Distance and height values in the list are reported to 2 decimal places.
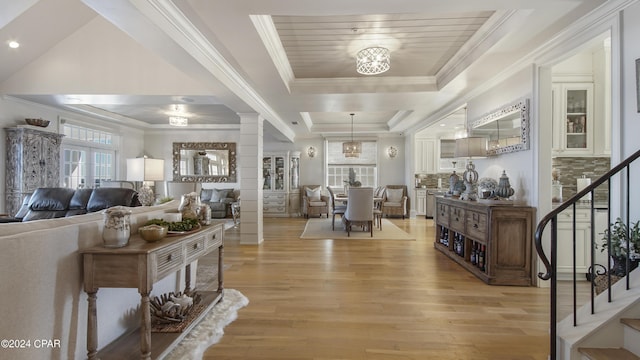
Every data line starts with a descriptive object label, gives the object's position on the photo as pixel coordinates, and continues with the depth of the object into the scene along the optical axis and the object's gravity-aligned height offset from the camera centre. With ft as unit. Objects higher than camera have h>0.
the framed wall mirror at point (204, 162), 28.43 +1.47
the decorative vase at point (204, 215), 8.28 -1.09
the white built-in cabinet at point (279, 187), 29.55 -1.00
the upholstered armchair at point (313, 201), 28.13 -2.32
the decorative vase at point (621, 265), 6.38 -1.92
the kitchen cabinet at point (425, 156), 29.09 +2.18
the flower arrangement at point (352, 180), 24.75 -0.22
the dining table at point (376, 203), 21.27 -2.10
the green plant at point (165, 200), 10.18 -0.81
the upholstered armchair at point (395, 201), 27.63 -2.27
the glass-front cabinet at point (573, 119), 11.39 +2.34
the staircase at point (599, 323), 5.28 -2.76
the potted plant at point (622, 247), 6.20 -1.51
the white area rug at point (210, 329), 6.41 -3.86
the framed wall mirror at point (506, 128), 11.09 +2.15
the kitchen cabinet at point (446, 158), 29.09 +2.00
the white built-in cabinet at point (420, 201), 28.84 -2.30
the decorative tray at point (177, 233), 6.70 -1.30
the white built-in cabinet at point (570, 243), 10.60 -2.36
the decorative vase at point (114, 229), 5.34 -0.97
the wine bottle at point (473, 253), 12.38 -3.21
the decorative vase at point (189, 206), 7.90 -0.81
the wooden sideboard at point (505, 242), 10.63 -2.36
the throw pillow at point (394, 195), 28.50 -1.70
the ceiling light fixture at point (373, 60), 11.12 +4.54
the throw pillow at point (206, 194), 27.50 -1.62
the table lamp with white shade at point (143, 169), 11.27 +0.30
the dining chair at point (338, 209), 21.83 -2.38
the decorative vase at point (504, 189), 11.31 -0.42
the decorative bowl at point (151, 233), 5.90 -1.14
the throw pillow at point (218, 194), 27.02 -1.60
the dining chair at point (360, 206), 19.29 -1.90
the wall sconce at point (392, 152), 30.58 +2.70
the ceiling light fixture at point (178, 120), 20.11 +3.89
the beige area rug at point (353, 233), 18.92 -3.86
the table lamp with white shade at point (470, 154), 12.78 +1.09
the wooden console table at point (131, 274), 5.12 -1.76
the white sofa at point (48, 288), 4.11 -1.73
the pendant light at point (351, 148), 24.73 +2.50
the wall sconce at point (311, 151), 31.19 +2.81
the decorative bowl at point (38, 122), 16.67 +3.15
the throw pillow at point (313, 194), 28.99 -1.66
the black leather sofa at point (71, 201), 11.96 -1.03
